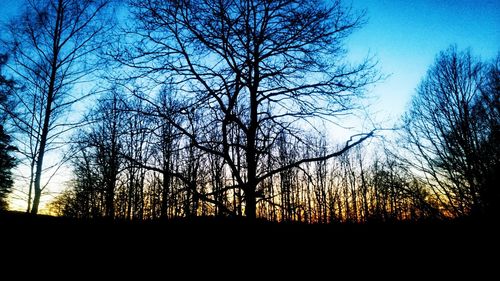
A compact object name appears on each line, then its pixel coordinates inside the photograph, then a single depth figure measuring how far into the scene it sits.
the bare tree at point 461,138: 9.10
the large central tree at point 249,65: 5.50
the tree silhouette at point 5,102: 9.31
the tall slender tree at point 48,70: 8.88
